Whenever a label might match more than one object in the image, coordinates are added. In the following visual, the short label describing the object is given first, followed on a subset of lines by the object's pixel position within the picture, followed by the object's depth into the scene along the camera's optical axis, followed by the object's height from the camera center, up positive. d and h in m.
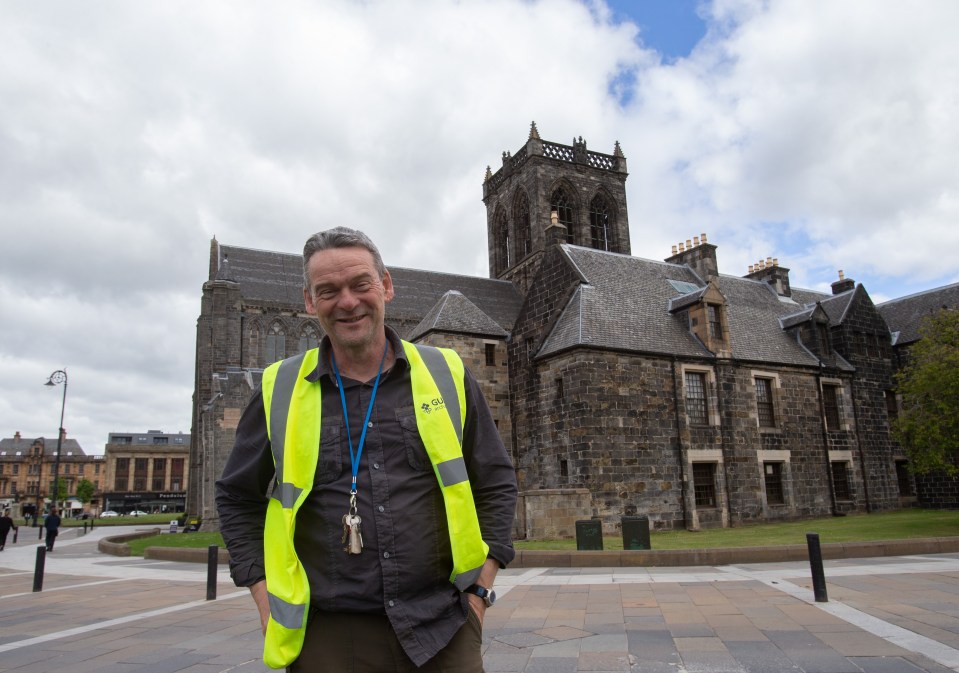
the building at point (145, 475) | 87.75 +0.67
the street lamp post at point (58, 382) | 35.06 +5.16
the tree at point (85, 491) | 95.88 -1.26
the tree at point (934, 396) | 19.00 +1.77
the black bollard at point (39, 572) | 12.88 -1.63
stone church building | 22.88 +2.85
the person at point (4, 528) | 24.88 -1.56
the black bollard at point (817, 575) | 9.09 -1.46
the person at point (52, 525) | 24.26 -1.49
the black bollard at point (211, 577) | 11.26 -1.57
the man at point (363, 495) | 2.49 -0.08
